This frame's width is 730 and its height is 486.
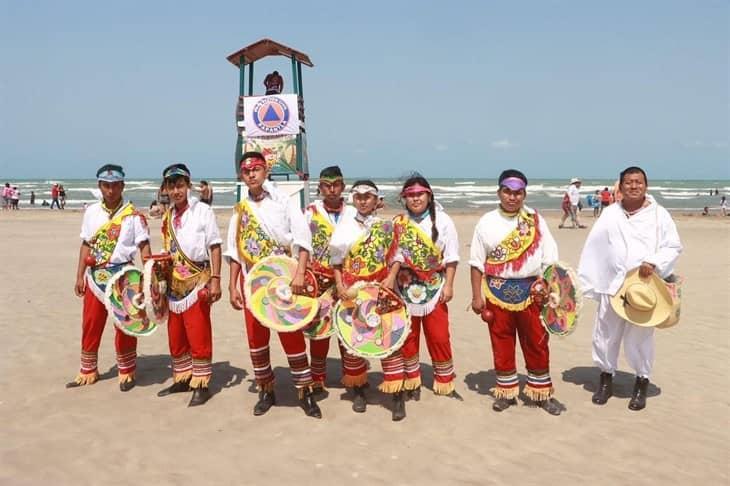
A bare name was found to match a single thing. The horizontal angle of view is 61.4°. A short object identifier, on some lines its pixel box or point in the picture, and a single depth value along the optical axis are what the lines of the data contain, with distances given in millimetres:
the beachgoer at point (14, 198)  31178
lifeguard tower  10188
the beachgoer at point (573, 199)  19672
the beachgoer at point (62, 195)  33150
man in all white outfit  4535
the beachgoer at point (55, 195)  31883
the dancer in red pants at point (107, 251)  4957
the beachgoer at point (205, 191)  16161
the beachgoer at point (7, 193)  30891
